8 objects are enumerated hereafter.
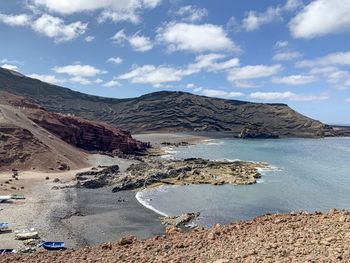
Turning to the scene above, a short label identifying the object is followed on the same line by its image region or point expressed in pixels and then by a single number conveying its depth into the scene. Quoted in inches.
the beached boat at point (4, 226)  1793.3
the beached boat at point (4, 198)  2349.9
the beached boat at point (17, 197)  2441.7
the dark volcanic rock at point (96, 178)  2989.7
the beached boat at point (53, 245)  1523.1
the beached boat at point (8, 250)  1435.8
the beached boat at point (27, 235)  1657.2
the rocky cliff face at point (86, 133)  4783.5
